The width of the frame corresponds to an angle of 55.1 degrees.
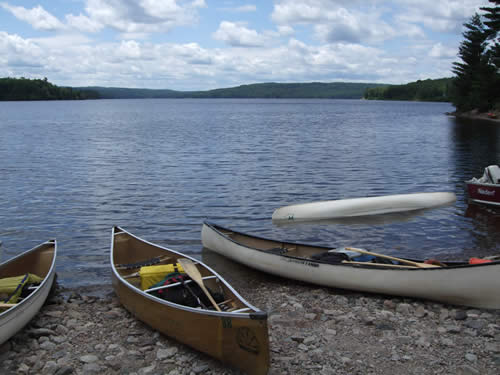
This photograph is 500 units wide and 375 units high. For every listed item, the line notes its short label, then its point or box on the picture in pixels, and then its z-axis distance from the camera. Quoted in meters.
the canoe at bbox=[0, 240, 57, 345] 8.01
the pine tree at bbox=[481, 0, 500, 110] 61.06
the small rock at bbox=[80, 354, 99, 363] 7.73
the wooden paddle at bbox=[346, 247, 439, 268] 9.82
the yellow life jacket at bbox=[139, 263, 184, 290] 9.70
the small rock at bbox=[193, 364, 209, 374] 7.34
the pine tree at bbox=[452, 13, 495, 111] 79.50
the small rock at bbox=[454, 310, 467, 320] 8.84
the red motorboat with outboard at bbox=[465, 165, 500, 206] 18.92
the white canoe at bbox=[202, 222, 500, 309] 8.93
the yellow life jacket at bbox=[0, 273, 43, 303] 8.93
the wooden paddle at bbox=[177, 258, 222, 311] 8.24
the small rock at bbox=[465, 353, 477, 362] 7.39
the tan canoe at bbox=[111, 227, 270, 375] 6.92
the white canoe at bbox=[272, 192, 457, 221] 17.80
